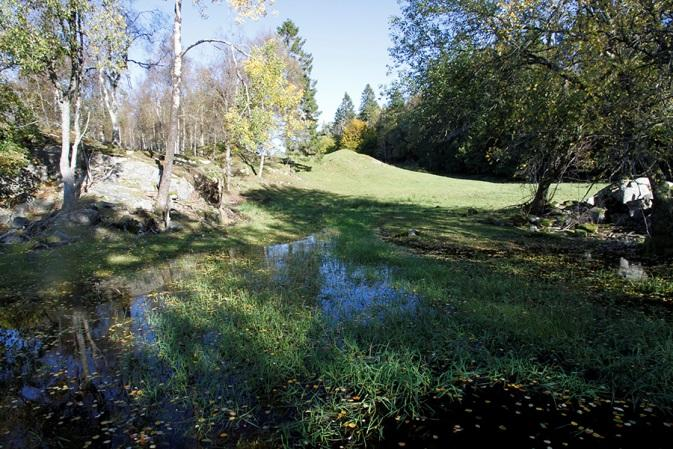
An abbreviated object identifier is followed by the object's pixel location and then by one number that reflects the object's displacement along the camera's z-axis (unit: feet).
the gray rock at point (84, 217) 46.32
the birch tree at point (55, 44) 39.34
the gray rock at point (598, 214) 56.58
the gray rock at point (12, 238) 41.57
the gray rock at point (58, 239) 41.55
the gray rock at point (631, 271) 30.63
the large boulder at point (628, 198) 52.62
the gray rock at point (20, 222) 48.25
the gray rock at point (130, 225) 48.34
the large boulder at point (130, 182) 54.60
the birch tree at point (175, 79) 47.03
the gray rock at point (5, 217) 50.13
